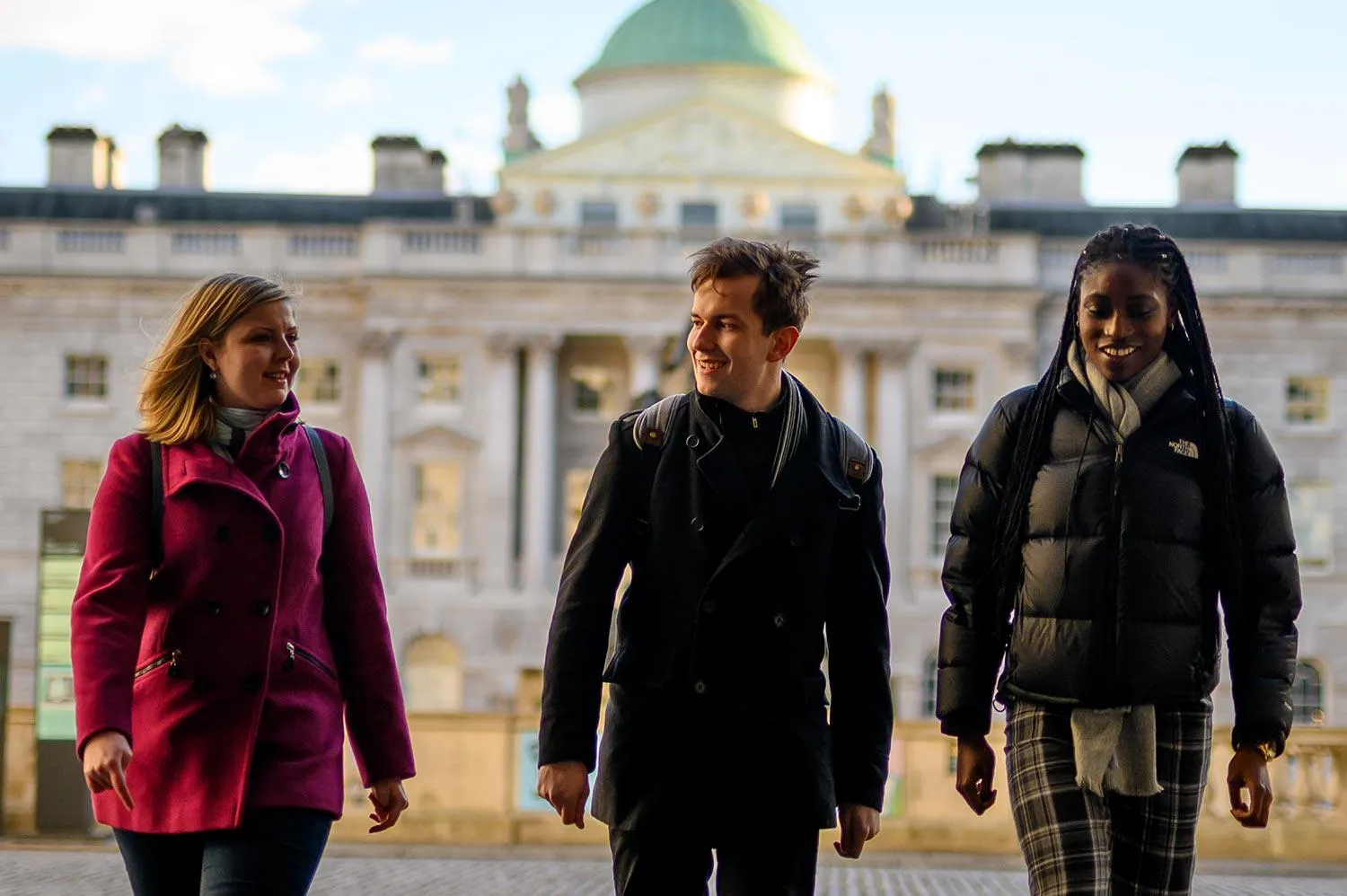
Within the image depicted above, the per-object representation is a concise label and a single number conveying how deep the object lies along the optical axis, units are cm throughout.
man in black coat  548
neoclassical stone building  5566
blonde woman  536
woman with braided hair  586
